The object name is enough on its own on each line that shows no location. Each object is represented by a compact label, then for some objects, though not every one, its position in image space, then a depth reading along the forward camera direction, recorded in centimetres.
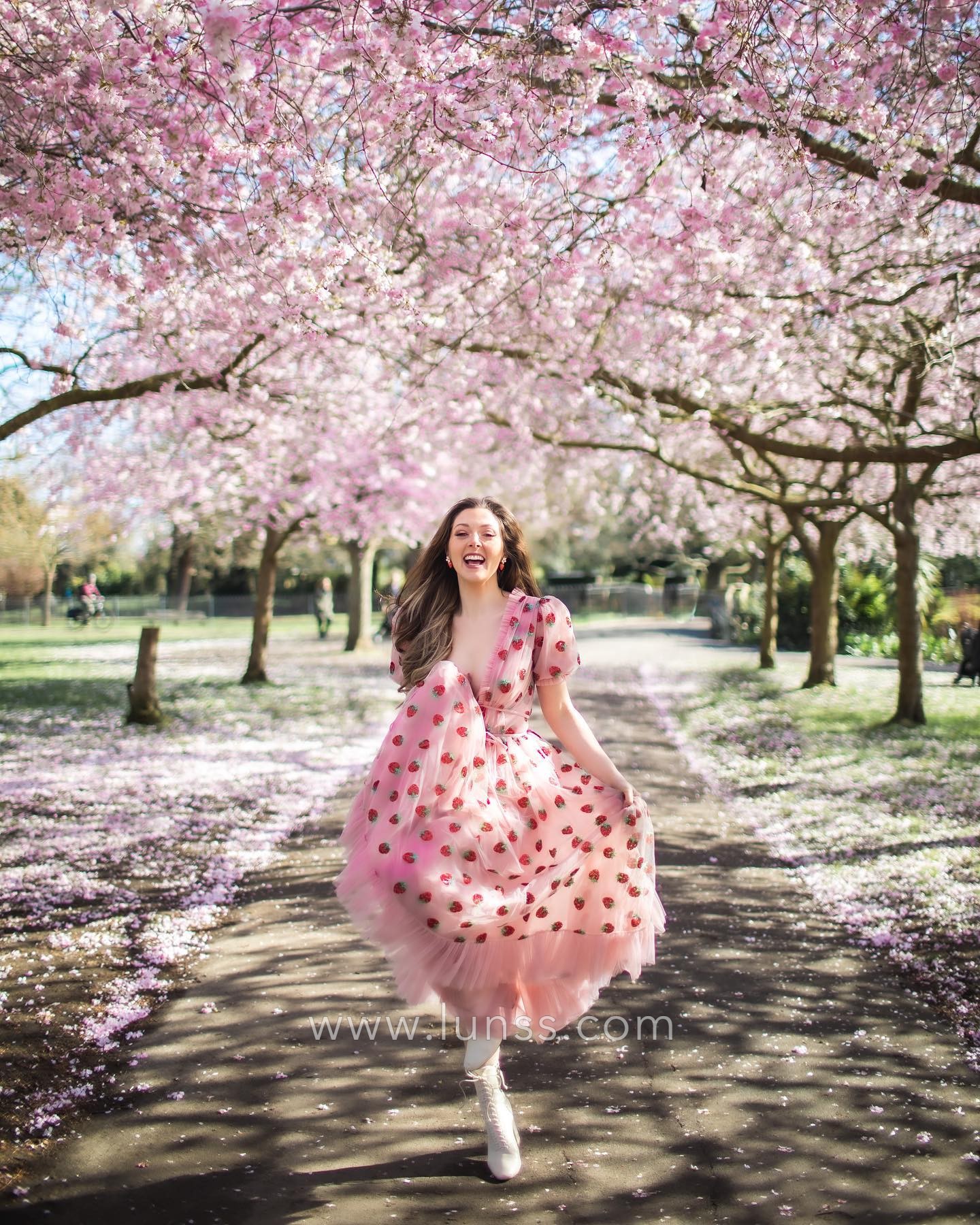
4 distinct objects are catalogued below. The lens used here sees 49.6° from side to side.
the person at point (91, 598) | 4338
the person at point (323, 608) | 3344
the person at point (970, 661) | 1936
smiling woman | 333
